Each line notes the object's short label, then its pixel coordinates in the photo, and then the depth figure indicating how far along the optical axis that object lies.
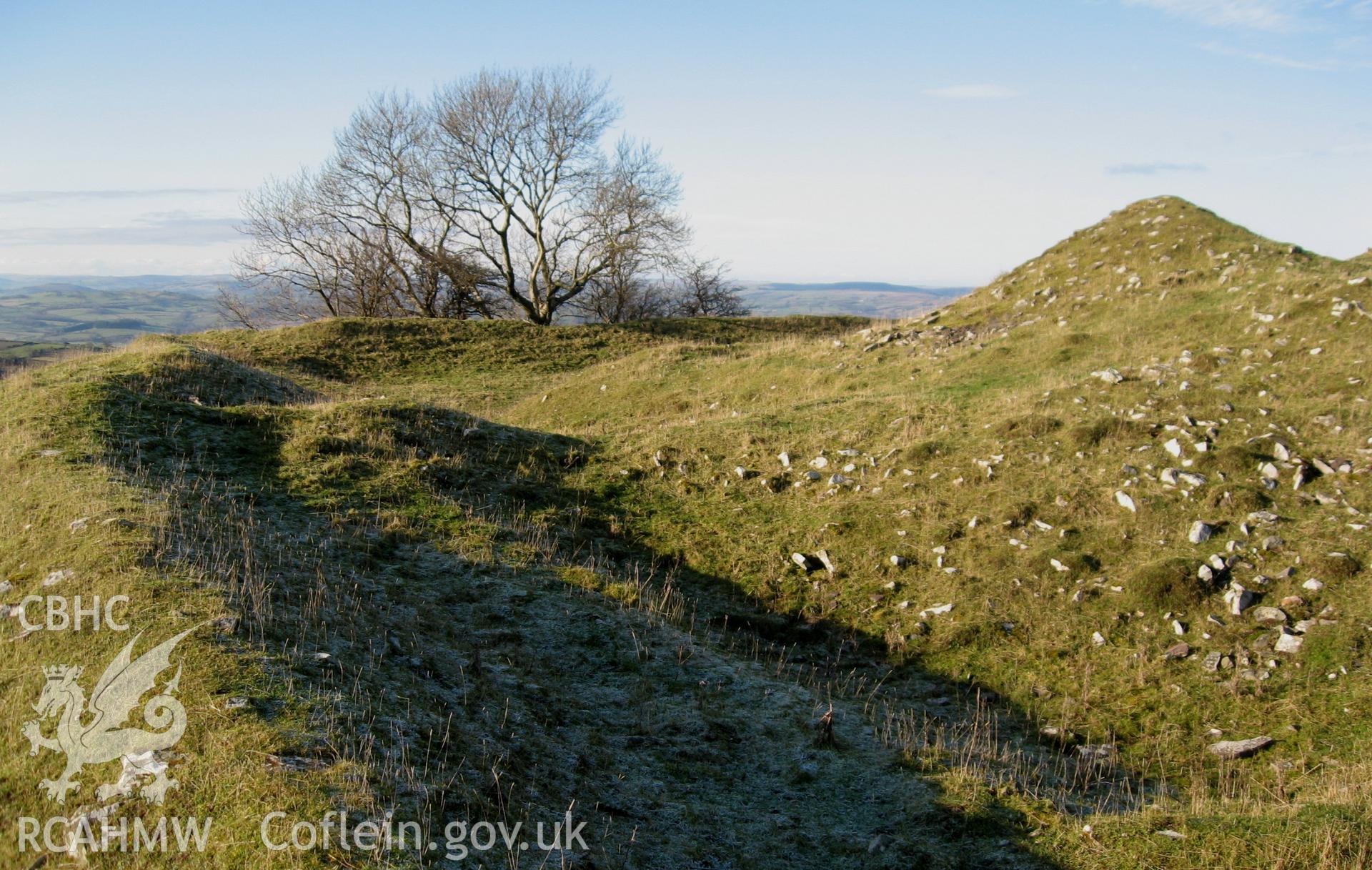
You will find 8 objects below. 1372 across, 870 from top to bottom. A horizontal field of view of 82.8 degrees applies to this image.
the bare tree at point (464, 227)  38.59
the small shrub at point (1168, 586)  8.98
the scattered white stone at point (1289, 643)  8.08
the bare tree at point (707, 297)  60.06
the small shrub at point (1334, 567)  8.68
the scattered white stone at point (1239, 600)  8.66
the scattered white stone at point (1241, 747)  7.18
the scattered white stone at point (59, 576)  7.19
